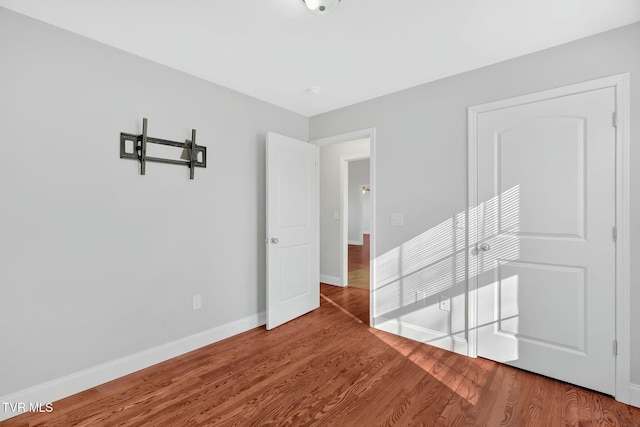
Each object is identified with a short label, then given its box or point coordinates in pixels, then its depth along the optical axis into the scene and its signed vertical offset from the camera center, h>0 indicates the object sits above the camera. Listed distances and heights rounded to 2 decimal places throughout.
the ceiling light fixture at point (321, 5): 1.69 +1.18
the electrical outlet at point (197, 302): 2.69 -0.82
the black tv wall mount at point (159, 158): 2.27 +0.51
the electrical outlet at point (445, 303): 2.67 -0.84
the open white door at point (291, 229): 3.12 -0.20
